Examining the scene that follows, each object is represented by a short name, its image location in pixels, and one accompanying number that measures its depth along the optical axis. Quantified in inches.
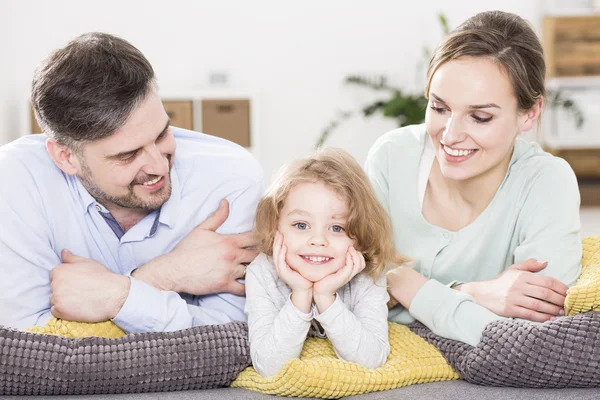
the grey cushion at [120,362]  67.8
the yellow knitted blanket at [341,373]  67.3
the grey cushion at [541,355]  67.8
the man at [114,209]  73.6
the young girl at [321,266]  70.0
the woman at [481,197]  74.2
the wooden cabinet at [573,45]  244.1
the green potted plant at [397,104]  244.5
